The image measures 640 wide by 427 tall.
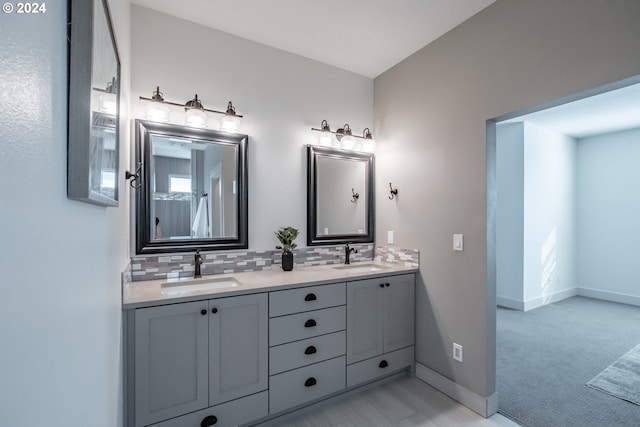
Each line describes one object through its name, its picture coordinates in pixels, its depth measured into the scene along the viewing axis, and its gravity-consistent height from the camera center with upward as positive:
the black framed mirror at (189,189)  2.07 +0.17
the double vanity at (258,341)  1.61 -0.83
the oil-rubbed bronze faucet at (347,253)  2.84 -0.38
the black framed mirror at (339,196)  2.75 +0.16
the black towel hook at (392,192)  2.81 +0.21
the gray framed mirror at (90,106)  0.67 +0.28
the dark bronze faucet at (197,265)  2.16 -0.38
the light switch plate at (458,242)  2.23 -0.21
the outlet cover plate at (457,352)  2.22 -1.04
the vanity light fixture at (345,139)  2.79 +0.72
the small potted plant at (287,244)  2.46 -0.26
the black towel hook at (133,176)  1.76 +0.22
